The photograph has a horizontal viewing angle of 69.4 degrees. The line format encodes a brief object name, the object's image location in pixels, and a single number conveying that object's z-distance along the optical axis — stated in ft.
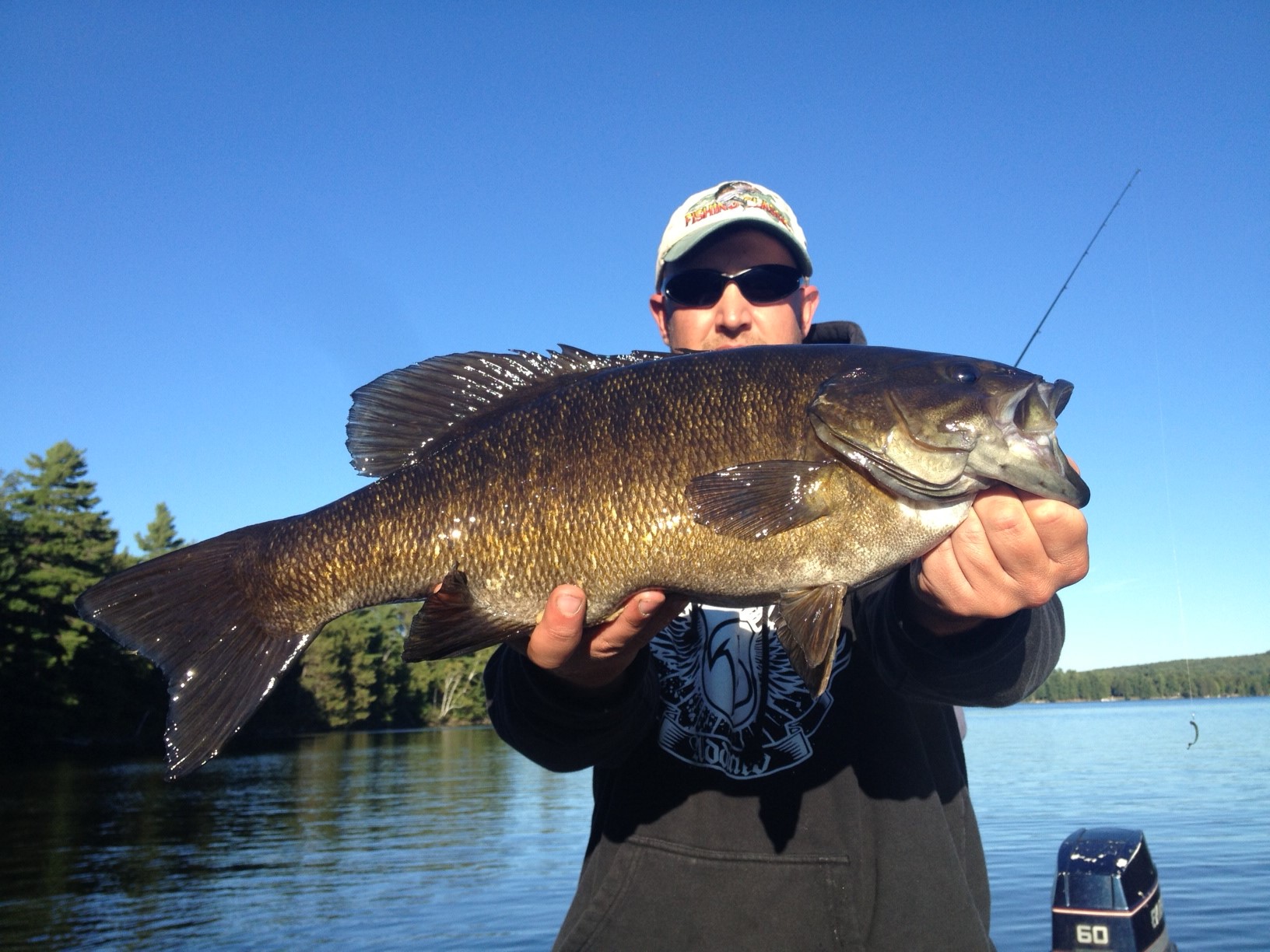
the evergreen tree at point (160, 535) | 188.55
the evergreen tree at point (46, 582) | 127.44
